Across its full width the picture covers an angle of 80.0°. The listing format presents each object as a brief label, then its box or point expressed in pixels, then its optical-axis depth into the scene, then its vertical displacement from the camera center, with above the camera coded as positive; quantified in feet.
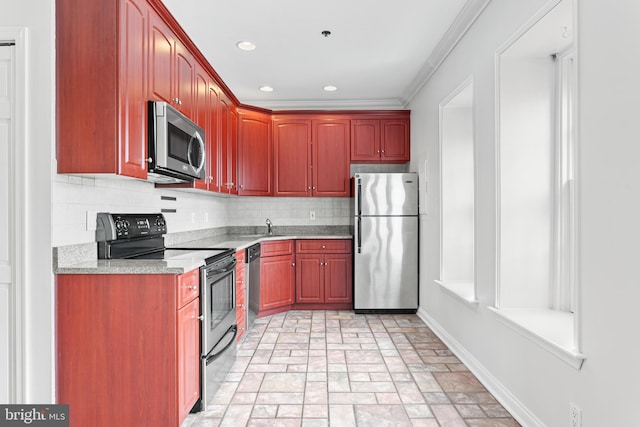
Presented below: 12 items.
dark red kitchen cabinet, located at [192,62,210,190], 10.43 +2.87
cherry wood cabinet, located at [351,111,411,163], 15.76 +3.09
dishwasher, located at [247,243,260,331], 12.14 -2.26
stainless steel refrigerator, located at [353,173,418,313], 14.26 -1.06
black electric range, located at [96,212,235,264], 7.50 -0.60
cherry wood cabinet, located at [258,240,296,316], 13.88 -2.40
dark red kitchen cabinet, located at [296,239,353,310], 15.01 -2.26
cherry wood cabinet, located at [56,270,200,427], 6.17 -2.21
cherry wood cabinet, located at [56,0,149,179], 6.37 +2.12
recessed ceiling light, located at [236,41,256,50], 10.54 +4.69
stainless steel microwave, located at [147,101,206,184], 7.48 +1.43
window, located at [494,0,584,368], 7.61 +0.54
